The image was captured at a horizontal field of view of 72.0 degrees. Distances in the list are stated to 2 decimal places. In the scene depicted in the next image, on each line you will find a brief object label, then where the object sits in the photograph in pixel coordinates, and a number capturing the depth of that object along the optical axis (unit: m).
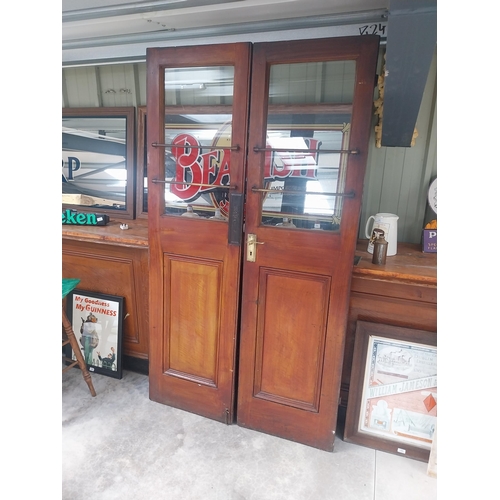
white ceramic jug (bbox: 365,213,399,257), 1.88
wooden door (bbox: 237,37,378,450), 1.66
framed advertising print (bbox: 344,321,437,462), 1.83
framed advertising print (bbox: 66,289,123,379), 2.43
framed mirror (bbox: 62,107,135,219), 2.55
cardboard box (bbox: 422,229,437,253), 1.93
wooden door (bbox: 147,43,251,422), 1.80
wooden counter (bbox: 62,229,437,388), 1.75
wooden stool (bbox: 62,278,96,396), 2.13
